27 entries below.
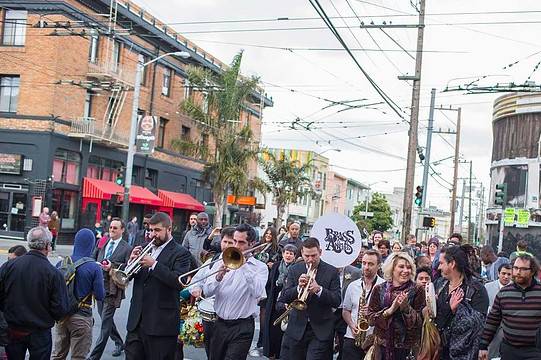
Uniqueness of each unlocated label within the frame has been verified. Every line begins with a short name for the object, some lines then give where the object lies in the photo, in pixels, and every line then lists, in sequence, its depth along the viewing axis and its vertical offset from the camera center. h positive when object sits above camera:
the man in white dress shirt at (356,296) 7.25 -0.82
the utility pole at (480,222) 81.70 +0.93
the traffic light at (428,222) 27.45 +0.15
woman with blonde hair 6.41 -0.85
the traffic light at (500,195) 23.67 +1.26
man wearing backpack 7.21 -1.03
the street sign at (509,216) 23.72 +0.56
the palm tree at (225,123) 38.22 +4.74
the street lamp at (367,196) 74.00 +3.04
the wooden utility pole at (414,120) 20.28 +3.08
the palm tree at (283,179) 49.16 +2.48
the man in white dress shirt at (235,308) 6.79 -0.97
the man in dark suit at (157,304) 6.42 -0.95
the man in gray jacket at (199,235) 12.88 -0.53
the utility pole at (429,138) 29.17 +3.81
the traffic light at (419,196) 27.25 +1.12
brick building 30.84 +3.89
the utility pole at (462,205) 70.89 +2.24
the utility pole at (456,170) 40.75 +3.41
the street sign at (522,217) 23.66 +0.55
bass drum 6.98 -1.05
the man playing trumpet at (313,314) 7.18 -1.04
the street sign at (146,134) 31.83 +3.11
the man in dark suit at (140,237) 12.06 -0.64
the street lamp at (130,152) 28.42 +2.03
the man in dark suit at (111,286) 8.77 -1.16
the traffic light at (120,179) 28.70 +0.86
